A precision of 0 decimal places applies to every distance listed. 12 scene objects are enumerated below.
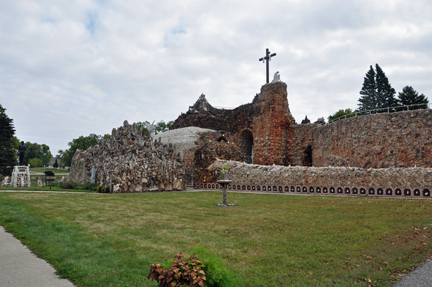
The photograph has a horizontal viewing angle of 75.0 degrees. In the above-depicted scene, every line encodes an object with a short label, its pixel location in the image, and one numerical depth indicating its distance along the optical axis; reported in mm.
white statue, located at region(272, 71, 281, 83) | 28038
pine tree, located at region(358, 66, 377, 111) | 44375
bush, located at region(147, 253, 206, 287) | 2506
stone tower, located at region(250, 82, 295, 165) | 27859
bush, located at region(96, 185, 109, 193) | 17641
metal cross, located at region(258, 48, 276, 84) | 30661
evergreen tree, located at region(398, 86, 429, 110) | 36188
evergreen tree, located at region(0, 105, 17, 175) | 36750
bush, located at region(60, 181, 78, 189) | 21047
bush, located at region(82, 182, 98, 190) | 19459
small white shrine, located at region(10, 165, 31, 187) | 20219
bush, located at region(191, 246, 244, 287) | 2715
